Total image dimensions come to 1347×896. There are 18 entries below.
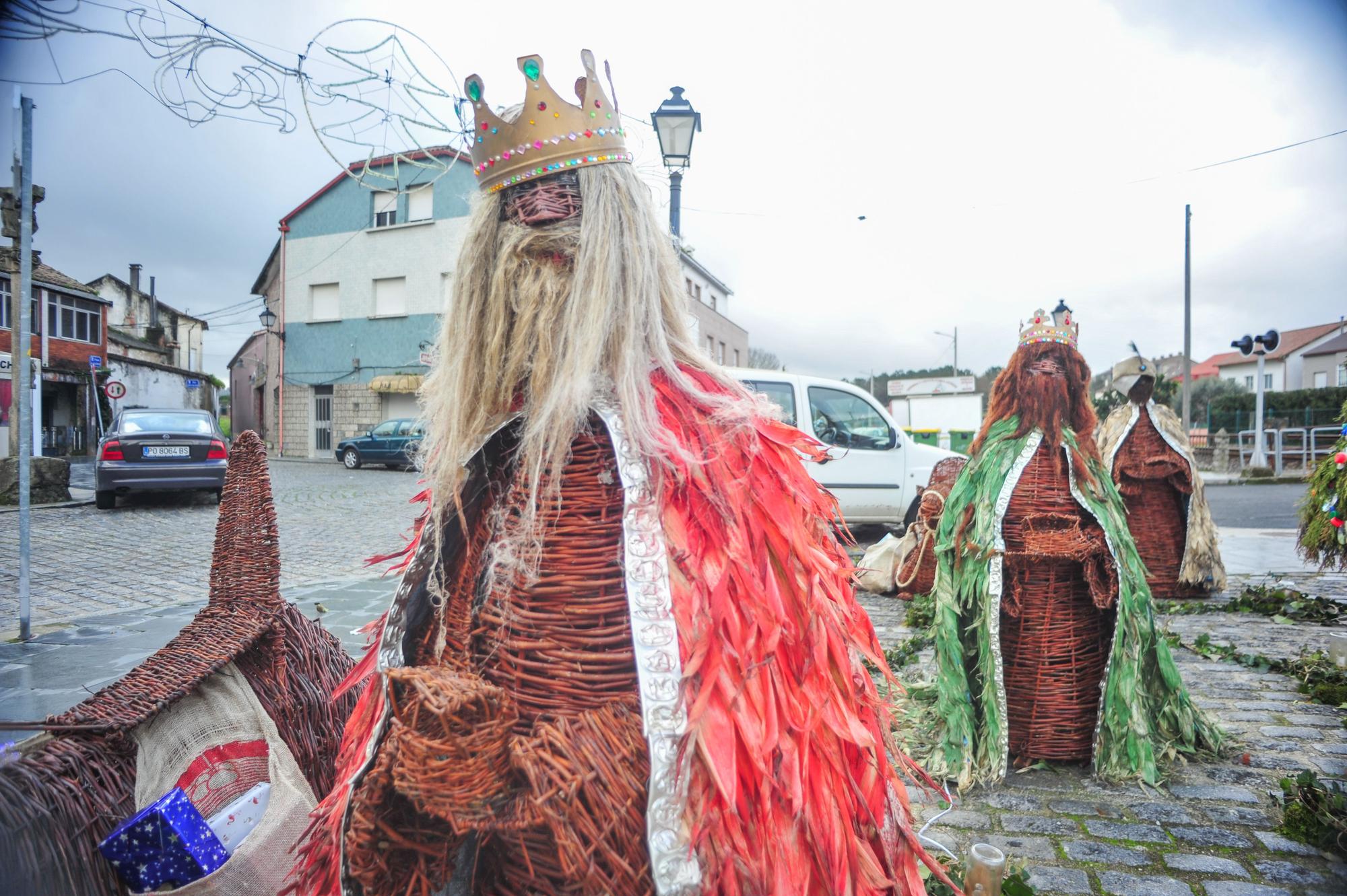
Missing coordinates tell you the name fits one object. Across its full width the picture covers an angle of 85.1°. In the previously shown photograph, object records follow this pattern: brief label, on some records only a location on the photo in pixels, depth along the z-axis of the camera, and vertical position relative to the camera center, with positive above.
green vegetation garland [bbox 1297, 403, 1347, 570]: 5.23 -0.56
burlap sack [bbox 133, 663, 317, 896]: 1.55 -0.80
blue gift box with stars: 1.51 -0.86
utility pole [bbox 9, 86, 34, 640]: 1.78 +0.40
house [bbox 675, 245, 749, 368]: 22.20 +4.23
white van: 8.21 -0.18
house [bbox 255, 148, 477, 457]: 11.91 +2.79
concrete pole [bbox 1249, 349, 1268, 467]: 13.93 -0.40
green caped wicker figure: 3.09 -0.80
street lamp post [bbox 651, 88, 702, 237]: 5.49 +2.29
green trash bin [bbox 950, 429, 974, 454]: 22.40 -0.07
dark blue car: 16.70 -0.34
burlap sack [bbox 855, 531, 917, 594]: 6.92 -1.24
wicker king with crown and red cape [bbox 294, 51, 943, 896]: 1.02 -0.31
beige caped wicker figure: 6.14 -0.45
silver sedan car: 8.33 -0.28
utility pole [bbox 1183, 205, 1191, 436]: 17.02 +2.90
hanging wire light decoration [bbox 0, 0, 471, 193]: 1.79 +1.00
